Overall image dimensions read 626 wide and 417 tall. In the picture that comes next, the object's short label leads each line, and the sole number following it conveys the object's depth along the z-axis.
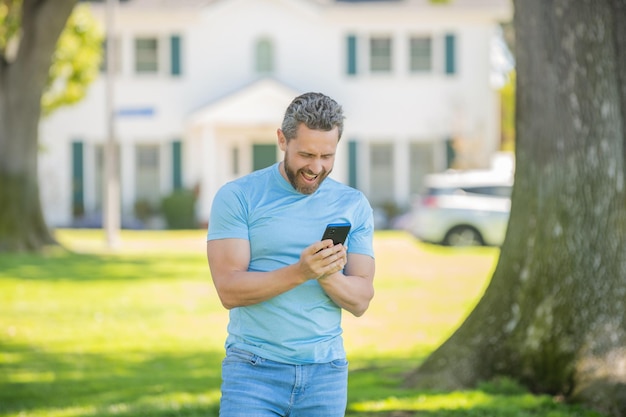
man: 4.48
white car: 26.70
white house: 37.25
